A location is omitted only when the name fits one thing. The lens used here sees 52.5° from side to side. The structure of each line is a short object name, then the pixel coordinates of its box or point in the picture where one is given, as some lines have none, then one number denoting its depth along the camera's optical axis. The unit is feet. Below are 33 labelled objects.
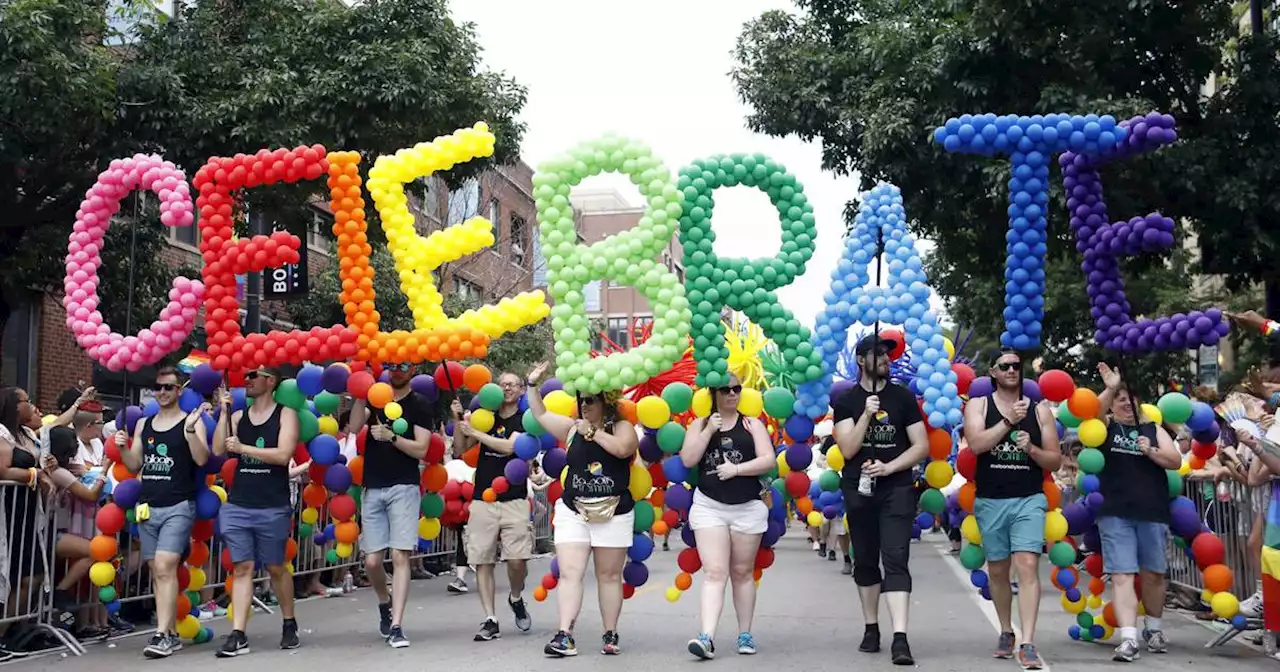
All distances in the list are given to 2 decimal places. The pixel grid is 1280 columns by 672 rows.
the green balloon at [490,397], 30.68
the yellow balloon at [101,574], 28.68
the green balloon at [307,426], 29.27
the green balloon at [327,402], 30.17
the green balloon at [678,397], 28.43
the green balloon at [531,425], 29.09
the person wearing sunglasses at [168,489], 28.12
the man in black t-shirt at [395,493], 29.17
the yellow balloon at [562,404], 28.89
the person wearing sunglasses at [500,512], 30.91
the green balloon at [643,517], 28.48
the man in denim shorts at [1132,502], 27.22
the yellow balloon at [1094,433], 27.63
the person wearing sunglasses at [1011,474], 26.12
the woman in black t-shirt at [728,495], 26.96
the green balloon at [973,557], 27.40
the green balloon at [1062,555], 27.61
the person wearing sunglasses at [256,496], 28.25
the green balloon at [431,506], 31.19
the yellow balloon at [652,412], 28.17
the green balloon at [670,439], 28.32
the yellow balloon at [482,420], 30.63
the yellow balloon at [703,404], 27.81
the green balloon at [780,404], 27.91
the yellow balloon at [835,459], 28.43
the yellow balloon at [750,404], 27.86
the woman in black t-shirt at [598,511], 27.53
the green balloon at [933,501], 28.19
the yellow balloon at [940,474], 27.86
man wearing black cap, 26.25
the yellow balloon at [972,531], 27.58
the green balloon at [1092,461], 27.73
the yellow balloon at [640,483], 28.40
